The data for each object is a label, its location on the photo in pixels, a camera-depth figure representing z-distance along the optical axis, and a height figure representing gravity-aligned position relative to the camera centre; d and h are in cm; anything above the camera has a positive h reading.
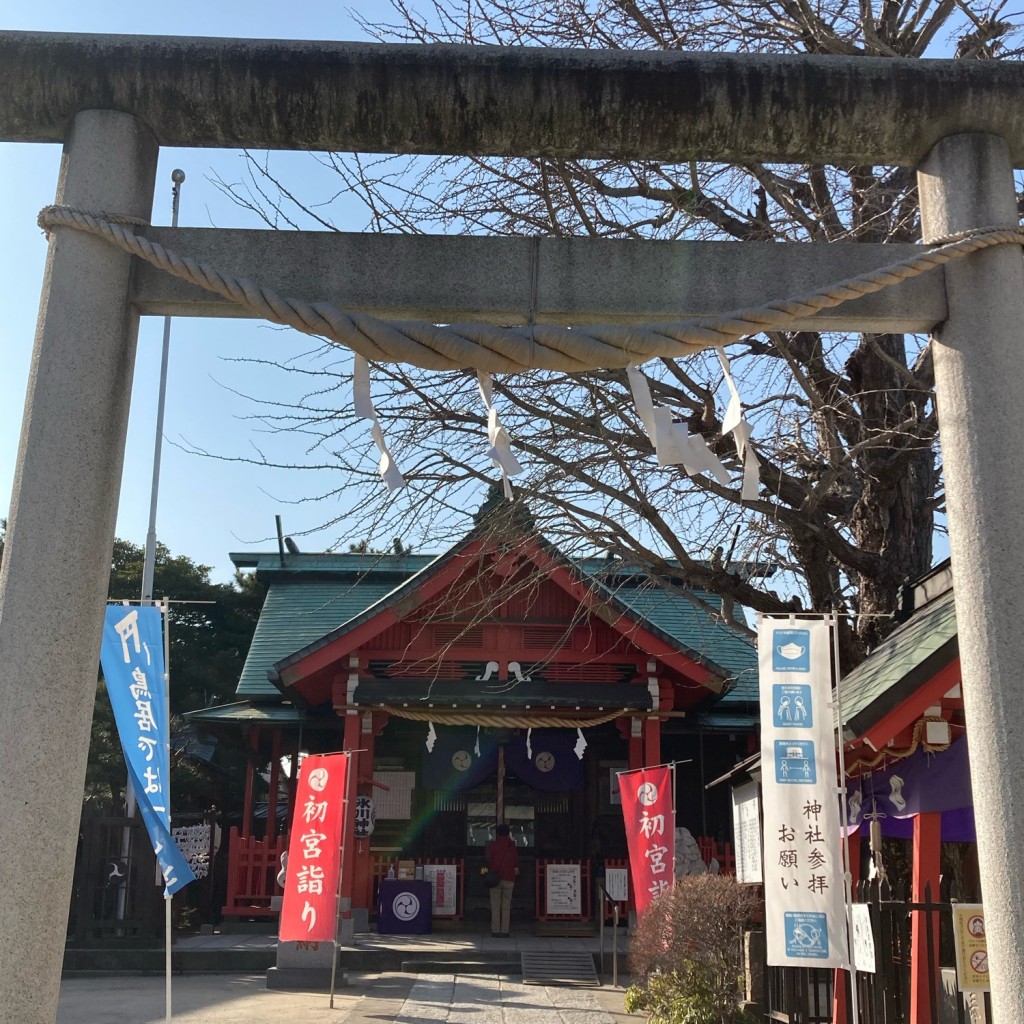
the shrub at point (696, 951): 973 -98
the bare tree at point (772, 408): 977 +409
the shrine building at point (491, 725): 1694 +188
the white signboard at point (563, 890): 1698 -72
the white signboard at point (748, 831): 1079 +13
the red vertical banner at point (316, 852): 1174 -15
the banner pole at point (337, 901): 1168 -67
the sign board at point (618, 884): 1569 -57
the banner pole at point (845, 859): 734 -9
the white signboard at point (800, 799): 741 +31
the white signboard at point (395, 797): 1909 +72
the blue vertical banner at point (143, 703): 920 +108
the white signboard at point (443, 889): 1731 -75
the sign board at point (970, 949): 666 -60
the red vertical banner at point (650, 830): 1266 +15
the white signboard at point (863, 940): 720 -60
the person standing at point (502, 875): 1611 -48
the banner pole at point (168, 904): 846 -53
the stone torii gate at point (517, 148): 393 +255
